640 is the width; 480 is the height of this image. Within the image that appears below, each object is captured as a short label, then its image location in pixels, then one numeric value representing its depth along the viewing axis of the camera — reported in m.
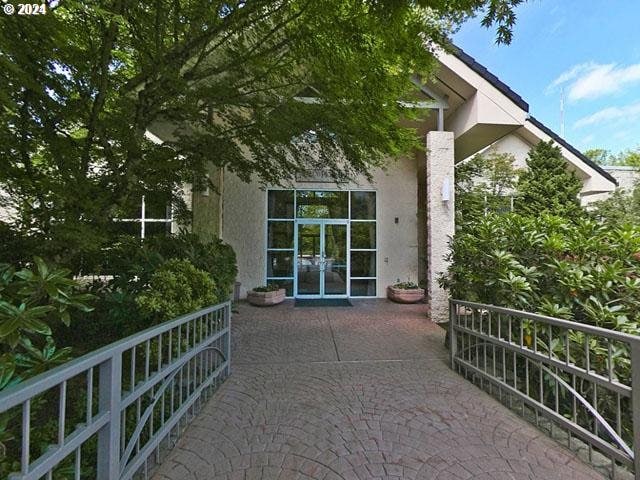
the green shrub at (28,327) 1.82
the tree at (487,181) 10.45
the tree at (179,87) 3.38
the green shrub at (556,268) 3.49
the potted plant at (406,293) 9.61
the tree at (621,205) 10.41
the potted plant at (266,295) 9.10
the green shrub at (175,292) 3.87
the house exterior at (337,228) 10.32
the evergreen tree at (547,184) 9.97
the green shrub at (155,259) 4.80
